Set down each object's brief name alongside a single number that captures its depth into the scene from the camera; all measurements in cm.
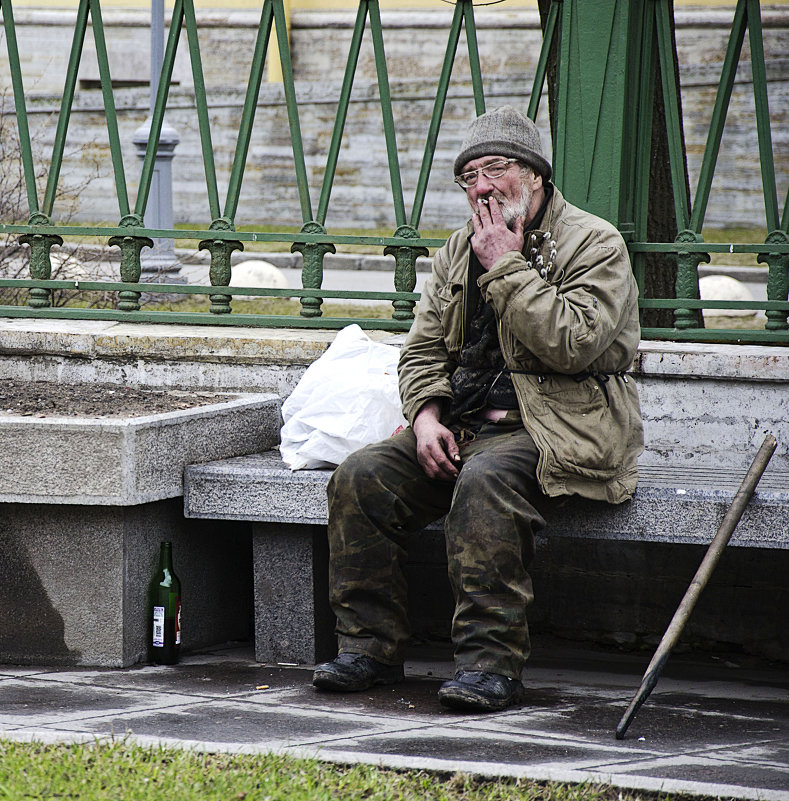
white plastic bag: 878
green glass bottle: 866
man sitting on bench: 748
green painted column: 967
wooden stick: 706
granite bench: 830
